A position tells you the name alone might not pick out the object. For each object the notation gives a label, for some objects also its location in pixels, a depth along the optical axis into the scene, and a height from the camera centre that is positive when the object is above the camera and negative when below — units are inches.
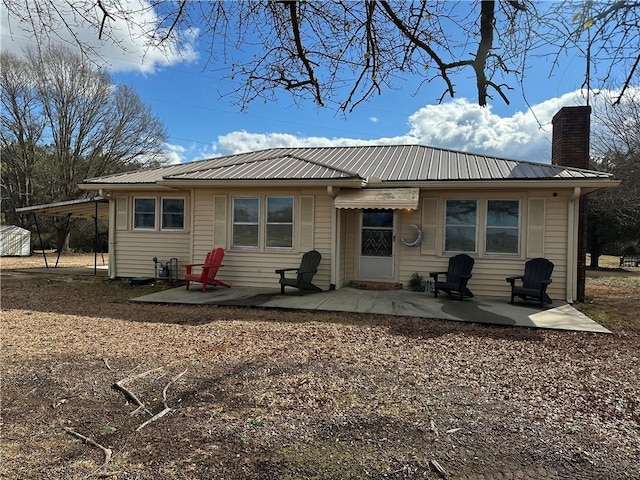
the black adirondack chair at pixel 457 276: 340.5 -29.7
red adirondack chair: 369.1 -30.0
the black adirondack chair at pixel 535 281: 316.2 -30.3
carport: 499.9 +36.0
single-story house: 349.1 +23.2
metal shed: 837.2 -15.1
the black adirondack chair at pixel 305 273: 349.4 -29.8
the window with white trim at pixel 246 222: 391.2 +16.1
